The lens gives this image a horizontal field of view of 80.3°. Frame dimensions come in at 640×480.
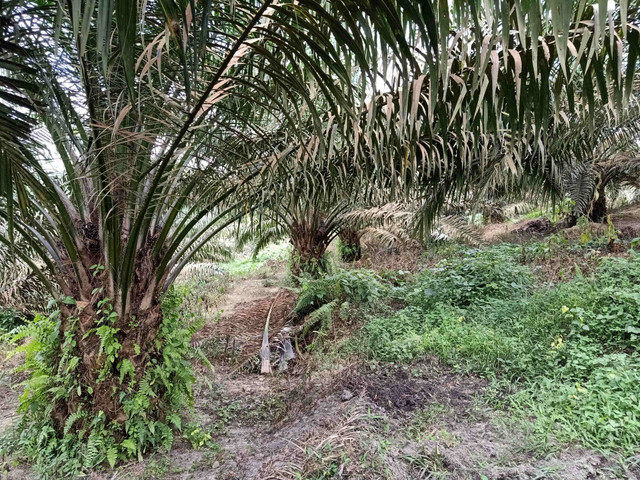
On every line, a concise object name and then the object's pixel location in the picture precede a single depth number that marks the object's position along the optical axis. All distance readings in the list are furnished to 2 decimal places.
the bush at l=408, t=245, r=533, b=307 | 3.93
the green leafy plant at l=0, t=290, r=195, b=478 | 2.18
